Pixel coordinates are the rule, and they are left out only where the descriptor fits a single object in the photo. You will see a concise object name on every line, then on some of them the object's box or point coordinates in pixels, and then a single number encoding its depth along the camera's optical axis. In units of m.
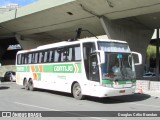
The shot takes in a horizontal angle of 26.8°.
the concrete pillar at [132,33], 31.65
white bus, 15.45
